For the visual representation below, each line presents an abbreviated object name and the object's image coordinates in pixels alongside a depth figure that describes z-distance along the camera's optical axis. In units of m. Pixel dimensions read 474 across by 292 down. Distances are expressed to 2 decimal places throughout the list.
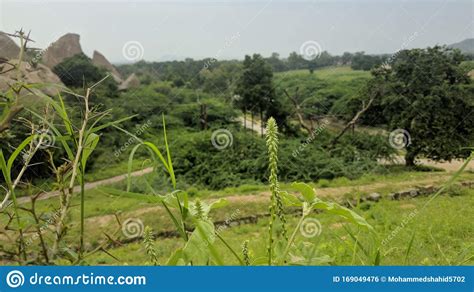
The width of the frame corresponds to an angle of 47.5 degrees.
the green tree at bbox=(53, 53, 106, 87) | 17.66
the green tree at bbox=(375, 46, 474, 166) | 13.60
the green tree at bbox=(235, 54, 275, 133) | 16.67
